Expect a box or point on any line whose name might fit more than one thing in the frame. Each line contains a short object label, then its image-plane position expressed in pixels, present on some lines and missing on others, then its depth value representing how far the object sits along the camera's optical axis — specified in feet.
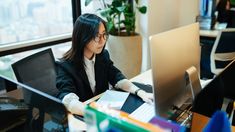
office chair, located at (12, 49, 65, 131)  5.24
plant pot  9.32
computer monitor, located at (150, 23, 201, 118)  3.57
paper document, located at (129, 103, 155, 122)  4.65
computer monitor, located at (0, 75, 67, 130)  2.50
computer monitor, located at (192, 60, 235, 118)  3.37
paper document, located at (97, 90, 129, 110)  5.08
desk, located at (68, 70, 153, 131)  4.29
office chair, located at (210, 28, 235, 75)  9.39
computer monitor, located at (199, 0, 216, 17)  11.44
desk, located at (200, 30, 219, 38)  10.82
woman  5.50
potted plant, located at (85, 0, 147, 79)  9.20
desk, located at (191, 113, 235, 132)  3.70
